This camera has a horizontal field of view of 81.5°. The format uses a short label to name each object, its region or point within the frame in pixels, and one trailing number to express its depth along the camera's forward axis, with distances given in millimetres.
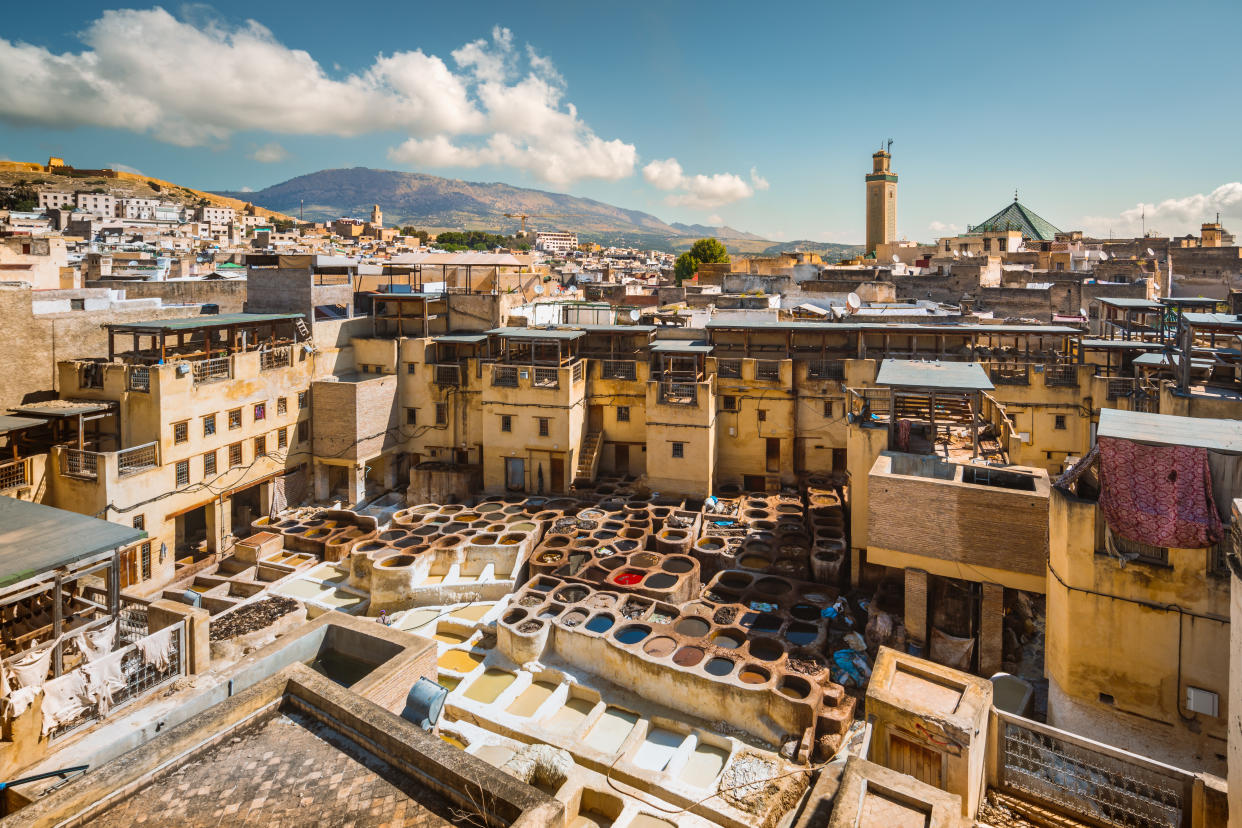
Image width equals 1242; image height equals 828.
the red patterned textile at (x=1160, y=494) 12219
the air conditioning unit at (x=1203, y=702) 12555
